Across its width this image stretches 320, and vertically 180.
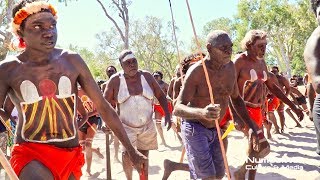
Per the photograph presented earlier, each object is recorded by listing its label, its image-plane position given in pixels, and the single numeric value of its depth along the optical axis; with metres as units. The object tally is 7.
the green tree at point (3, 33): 10.01
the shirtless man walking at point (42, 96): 2.75
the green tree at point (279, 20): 35.62
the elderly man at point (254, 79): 5.23
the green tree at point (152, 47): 41.47
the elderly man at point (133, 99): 5.41
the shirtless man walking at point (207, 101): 4.00
